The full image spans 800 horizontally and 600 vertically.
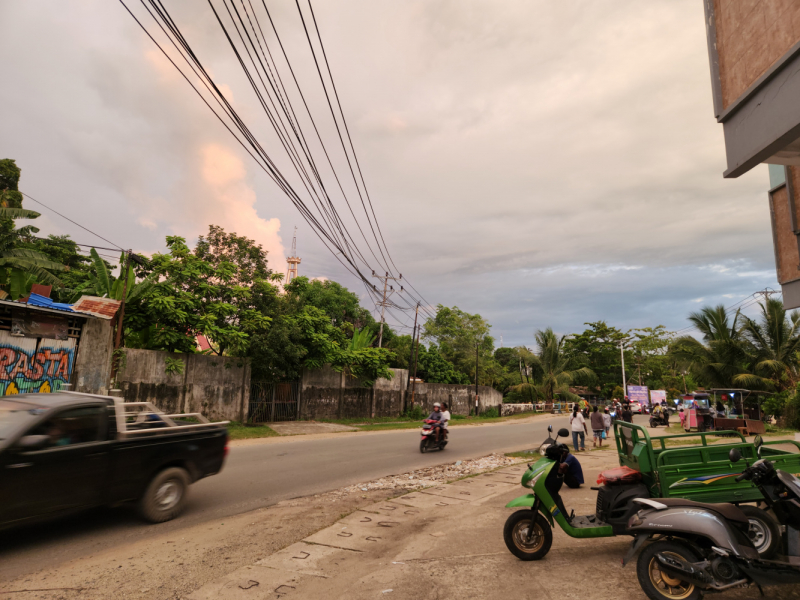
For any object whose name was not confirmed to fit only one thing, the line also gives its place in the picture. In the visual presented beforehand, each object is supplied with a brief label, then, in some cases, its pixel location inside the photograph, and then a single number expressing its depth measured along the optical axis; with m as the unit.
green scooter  4.72
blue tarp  13.42
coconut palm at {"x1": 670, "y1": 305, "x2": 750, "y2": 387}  26.44
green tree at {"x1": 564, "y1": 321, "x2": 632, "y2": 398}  58.25
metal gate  20.73
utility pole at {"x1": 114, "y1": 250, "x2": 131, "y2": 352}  15.94
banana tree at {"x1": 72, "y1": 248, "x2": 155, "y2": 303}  16.92
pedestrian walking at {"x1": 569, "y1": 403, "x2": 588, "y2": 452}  14.63
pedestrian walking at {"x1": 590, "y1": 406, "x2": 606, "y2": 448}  16.20
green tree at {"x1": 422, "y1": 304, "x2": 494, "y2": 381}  51.53
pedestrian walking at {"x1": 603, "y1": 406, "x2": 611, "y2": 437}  17.06
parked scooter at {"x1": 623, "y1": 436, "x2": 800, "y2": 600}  3.62
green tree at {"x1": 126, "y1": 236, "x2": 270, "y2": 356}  17.34
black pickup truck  4.62
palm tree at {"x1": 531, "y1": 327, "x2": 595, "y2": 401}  45.00
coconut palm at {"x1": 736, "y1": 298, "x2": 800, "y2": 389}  24.27
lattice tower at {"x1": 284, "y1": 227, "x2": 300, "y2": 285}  71.19
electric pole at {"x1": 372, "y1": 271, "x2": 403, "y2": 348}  38.36
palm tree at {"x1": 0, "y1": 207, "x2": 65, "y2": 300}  15.20
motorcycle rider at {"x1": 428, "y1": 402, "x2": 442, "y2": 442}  14.06
